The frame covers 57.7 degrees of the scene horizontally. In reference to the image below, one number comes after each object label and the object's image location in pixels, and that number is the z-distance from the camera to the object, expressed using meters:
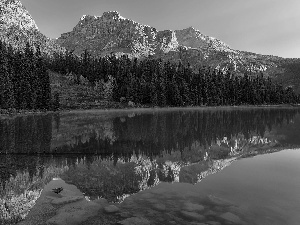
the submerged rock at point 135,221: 13.05
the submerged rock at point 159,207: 14.84
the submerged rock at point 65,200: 15.84
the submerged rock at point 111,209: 14.53
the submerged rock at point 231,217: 13.38
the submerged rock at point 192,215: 13.62
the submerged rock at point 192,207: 14.80
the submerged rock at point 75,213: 13.45
